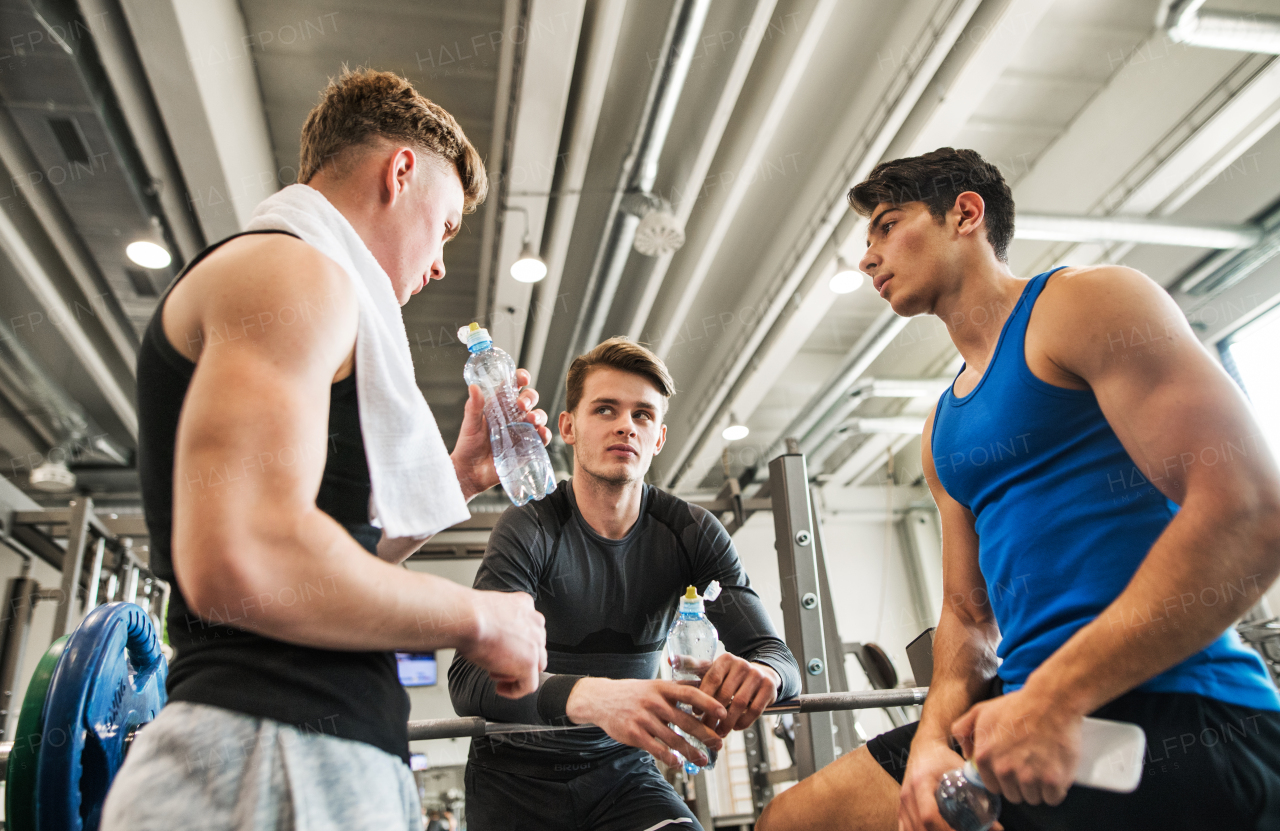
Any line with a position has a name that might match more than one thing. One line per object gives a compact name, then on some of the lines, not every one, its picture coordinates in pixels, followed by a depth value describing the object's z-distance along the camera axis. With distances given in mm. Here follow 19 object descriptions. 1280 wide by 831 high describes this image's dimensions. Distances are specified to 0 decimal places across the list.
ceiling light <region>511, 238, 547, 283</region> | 4348
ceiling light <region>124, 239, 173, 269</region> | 4207
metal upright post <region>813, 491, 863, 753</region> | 3717
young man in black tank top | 631
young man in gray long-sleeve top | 1392
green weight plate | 923
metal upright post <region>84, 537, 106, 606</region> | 4863
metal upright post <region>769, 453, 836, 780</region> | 2348
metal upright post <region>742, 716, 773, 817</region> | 3449
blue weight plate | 932
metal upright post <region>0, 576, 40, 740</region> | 5352
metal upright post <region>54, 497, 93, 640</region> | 4258
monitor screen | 8336
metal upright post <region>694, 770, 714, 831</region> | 4086
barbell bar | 1526
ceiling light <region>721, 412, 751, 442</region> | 6968
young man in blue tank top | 947
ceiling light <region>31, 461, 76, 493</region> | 6207
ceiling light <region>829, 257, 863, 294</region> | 4754
